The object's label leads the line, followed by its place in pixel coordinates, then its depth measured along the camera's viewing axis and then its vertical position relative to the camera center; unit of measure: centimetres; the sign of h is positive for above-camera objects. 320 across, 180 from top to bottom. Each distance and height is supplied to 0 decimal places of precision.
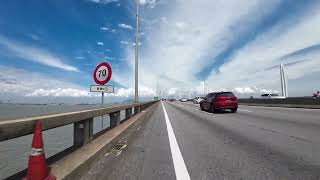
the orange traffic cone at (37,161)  191 -81
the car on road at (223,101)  1202 -28
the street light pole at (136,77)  1167 +166
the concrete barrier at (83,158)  221 -107
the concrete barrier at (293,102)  1341 -52
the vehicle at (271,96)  2289 +27
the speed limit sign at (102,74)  478 +81
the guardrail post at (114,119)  572 -80
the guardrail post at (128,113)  804 -83
